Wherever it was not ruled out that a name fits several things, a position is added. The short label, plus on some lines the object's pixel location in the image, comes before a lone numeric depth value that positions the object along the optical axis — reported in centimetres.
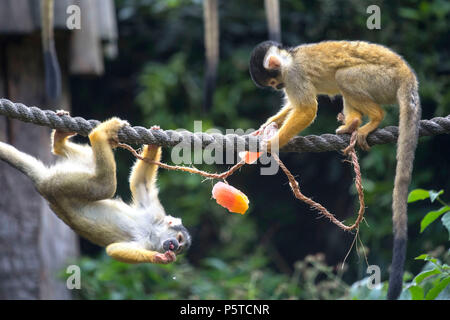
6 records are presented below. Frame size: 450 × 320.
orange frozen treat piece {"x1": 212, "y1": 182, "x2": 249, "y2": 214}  332
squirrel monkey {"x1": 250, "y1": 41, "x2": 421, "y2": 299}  350
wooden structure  578
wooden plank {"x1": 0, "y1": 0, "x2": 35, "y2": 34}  542
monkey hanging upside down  364
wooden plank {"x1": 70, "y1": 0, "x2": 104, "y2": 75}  594
